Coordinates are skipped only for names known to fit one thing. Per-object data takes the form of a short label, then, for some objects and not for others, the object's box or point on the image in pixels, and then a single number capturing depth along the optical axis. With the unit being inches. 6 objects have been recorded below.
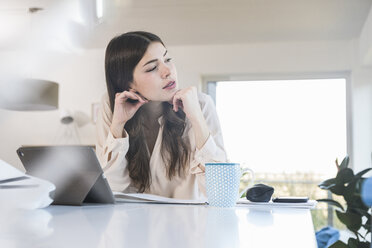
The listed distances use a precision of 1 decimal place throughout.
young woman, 48.7
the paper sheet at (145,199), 33.2
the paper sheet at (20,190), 26.5
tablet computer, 29.5
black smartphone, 31.6
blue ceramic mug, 30.8
